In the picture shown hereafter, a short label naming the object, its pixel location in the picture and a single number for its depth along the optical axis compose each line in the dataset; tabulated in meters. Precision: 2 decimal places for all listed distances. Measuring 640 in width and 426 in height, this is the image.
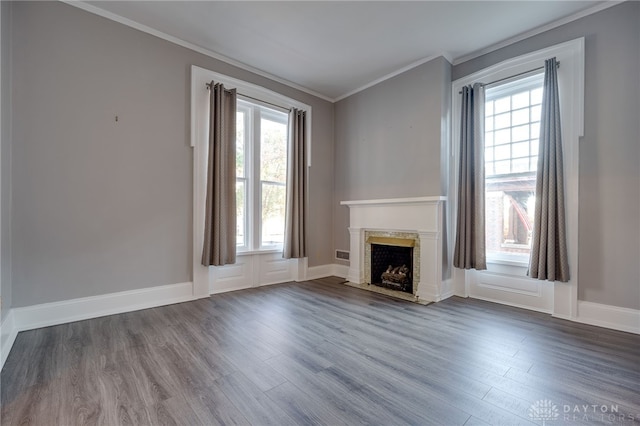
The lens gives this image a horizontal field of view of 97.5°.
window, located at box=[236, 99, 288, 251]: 3.99
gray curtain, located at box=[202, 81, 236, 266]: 3.45
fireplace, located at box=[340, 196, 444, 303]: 3.47
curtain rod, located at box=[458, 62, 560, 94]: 3.01
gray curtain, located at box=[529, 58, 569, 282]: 2.79
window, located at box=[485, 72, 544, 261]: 3.15
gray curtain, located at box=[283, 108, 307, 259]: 4.27
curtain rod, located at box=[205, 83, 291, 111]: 3.50
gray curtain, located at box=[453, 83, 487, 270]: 3.35
